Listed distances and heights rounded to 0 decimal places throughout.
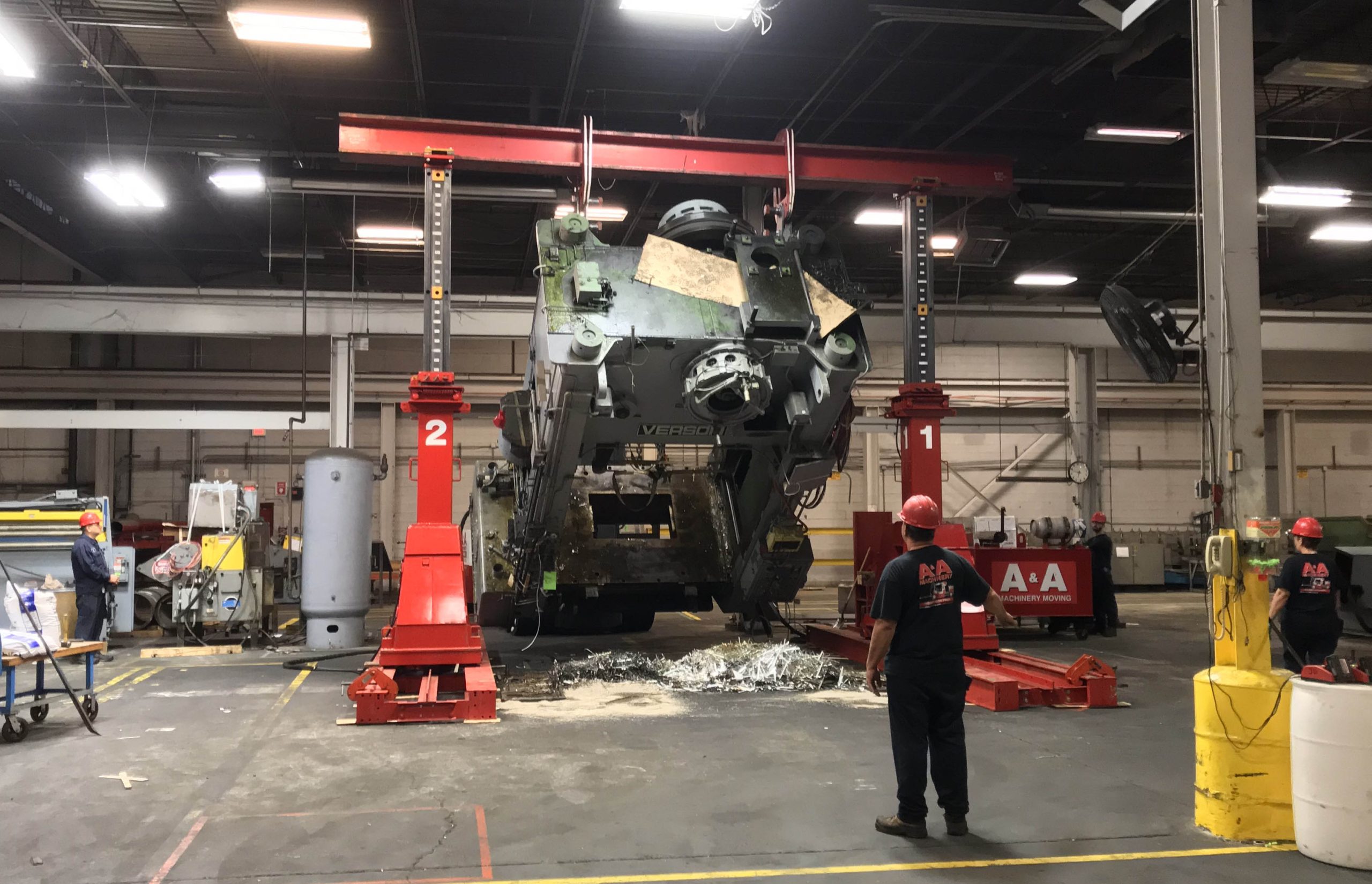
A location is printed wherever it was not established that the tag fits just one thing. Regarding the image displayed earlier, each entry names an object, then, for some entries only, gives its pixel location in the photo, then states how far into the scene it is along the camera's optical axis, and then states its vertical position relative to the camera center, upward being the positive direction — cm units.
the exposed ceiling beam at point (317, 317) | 1459 +283
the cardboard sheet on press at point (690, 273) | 740 +169
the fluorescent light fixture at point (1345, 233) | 1512 +405
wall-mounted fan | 840 +141
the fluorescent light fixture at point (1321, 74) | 972 +422
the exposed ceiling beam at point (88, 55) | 891 +442
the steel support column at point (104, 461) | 1862 +71
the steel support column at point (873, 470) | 2144 +53
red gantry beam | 858 +312
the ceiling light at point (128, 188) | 1199 +391
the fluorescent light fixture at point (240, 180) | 1253 +409
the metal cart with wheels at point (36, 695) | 649 -139
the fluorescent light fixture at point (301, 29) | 904 +439
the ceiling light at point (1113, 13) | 645 +323
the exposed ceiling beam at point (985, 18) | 905 +441
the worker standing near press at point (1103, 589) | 1282 -126
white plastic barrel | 394 -114
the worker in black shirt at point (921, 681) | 446 -86
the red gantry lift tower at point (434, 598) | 702 -80
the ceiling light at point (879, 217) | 1418 +407
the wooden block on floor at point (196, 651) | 1134 -181
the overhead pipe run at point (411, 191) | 1055 +340
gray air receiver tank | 1147 -68
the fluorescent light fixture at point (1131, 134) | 1164 +431
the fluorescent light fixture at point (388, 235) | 1512 +409
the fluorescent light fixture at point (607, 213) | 1398 +407
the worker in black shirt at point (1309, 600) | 702 -78
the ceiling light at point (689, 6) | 828 +416
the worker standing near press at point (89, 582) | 1034 -90
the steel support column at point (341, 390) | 1458 +160
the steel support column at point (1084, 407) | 2139 +189
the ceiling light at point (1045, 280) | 1881 +415
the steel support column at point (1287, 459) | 2230 +75
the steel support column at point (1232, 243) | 488 +128
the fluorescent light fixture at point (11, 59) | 892 +407
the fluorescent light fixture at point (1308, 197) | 1246 +380
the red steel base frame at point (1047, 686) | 737 -148
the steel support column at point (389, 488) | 1970 +18
